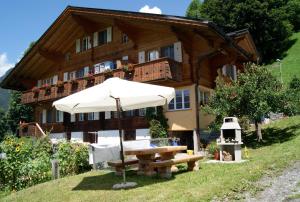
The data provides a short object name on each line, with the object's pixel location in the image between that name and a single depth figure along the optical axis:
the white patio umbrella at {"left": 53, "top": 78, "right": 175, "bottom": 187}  6.41
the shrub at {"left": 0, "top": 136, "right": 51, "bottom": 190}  7.93
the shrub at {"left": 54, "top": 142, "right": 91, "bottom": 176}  8.95
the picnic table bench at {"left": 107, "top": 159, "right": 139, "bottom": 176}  7.26
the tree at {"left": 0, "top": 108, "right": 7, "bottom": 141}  36.81
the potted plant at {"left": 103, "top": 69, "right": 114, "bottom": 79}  15.07
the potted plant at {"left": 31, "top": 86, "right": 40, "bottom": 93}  19.63
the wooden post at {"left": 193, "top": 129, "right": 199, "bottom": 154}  13.03
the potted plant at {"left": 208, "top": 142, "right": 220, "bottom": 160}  9.49
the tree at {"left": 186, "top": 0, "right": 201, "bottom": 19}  43.23
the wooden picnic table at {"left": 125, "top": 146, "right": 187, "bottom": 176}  6.70
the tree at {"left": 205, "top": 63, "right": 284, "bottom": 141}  11.59
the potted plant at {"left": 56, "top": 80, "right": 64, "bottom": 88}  17.91
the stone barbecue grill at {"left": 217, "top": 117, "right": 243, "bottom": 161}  8.83
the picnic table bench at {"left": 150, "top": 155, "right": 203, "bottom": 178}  6.87
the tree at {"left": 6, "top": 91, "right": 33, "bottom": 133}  33.16
